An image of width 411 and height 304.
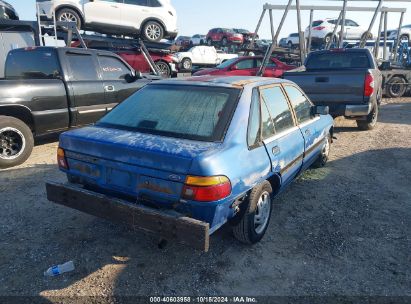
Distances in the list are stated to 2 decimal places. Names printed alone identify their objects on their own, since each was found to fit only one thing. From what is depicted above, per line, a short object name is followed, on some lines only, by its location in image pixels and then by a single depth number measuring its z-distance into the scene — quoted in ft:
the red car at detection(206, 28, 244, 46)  84.79
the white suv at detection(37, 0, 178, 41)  35.68
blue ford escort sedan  8.27
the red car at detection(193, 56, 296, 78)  40.11
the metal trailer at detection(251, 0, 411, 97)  41.19
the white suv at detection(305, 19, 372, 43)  64.85
